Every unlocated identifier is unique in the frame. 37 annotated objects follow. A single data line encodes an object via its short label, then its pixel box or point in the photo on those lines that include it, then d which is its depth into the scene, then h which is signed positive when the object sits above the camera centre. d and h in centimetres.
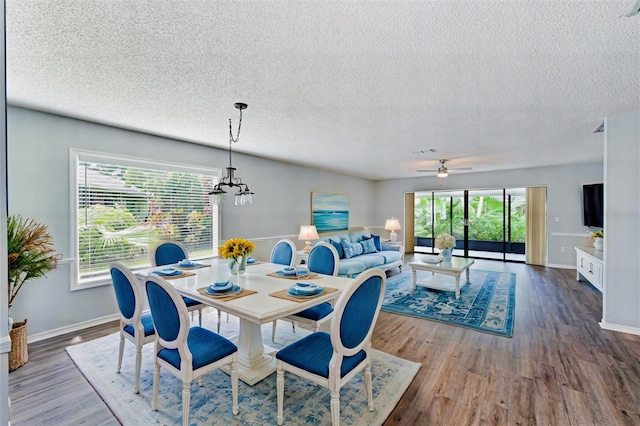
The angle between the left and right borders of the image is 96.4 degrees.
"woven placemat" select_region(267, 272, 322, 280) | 273 -63
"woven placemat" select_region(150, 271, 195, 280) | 275 -63
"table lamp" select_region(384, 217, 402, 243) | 780 -38
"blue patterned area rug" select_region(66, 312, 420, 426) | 192 -139
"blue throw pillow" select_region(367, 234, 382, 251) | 679 -71
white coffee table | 460 -96
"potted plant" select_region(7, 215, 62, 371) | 252 -48
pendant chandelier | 289 +17
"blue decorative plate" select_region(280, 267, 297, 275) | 283 -59
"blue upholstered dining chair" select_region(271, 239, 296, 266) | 360 -53
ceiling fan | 557 +80
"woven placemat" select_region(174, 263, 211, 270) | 320 -62
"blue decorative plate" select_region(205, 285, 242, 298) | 216 -62
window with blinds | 343 +1
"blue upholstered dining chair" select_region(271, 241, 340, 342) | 269 -64
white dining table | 191 -64
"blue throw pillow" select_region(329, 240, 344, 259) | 578 -71
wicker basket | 254 -124
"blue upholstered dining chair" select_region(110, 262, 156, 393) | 217 -77
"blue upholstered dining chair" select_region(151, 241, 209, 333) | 338 -52
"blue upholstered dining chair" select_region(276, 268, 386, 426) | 169 -92
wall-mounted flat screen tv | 580 +18
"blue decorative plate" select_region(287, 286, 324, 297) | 215 -61
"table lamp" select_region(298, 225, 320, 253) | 570 -44
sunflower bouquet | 273 -36
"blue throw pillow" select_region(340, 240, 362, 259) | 582 -76
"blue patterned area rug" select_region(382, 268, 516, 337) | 357 -135
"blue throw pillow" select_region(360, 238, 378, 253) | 634 -76
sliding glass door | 789 -20
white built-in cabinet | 415 -85
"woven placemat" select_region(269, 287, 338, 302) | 207 -63
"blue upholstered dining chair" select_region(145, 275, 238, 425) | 178 -93
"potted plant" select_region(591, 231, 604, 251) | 498 -50
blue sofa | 520 -92
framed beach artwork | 695 +3
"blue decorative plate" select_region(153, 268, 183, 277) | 281 -61
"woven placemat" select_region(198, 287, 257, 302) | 210 -64
